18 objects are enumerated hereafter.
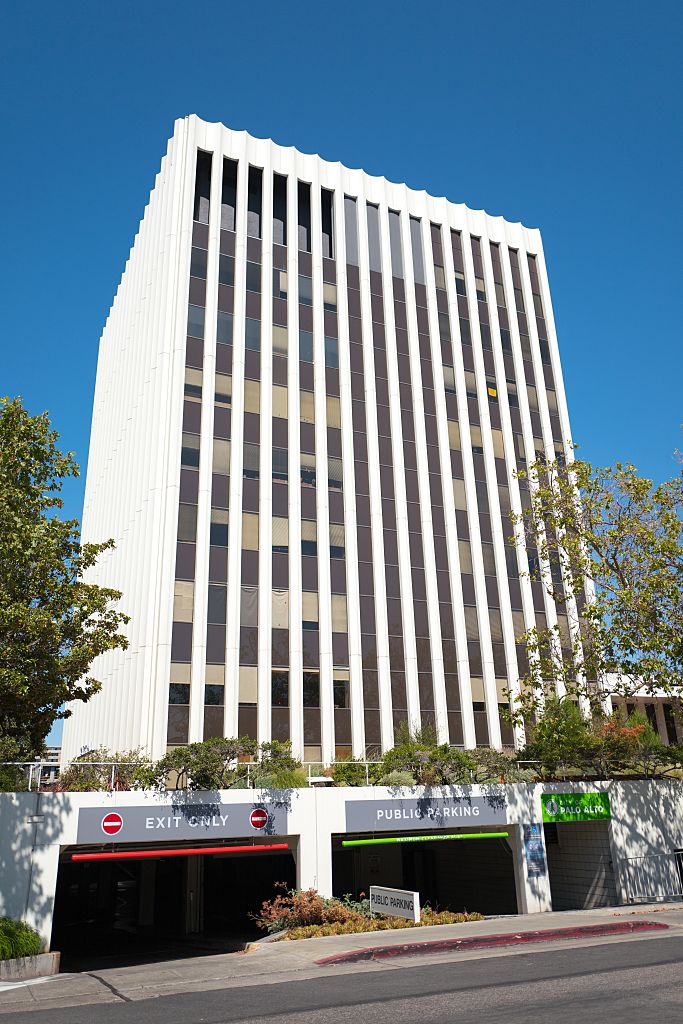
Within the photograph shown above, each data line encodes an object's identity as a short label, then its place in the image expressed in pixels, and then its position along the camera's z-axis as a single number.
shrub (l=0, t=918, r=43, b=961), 16.96
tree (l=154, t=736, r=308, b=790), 22.27
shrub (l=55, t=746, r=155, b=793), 21.50
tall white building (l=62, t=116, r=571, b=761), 35.75
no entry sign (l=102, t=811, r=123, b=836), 20.28
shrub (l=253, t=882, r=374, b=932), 21.06
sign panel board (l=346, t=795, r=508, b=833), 23.56
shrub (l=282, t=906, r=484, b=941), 20.30
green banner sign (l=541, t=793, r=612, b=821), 26.14
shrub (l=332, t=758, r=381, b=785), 25.42
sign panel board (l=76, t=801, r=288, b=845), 20.22
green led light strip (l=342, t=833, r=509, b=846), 23.27
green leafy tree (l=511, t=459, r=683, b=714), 26.39
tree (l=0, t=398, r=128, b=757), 20.58
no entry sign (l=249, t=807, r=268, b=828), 22.20
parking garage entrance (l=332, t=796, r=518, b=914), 23.95
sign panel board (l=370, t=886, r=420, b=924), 21.59
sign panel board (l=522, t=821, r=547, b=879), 25.39
